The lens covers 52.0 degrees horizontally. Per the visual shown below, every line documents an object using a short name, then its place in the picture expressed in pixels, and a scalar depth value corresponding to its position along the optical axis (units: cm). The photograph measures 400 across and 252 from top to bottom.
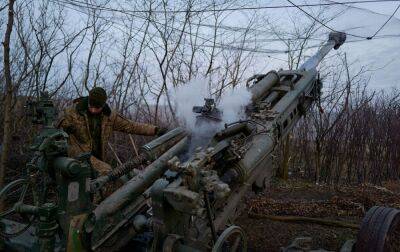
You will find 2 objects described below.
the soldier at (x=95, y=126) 507
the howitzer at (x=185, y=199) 323
